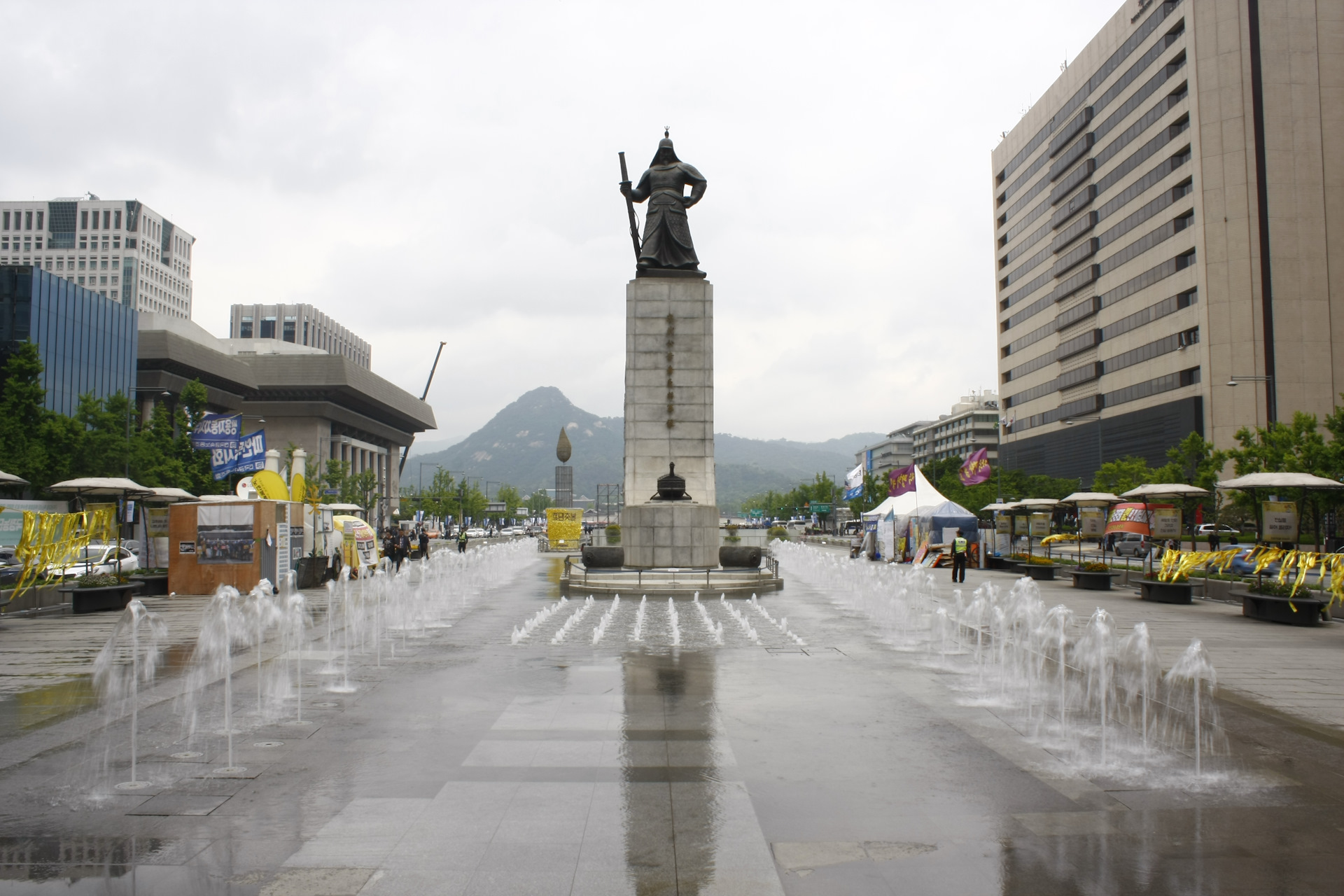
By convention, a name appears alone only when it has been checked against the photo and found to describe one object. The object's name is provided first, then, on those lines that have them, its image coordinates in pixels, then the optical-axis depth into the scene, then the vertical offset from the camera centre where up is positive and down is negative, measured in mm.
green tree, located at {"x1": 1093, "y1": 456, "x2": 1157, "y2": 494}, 52762 +1933
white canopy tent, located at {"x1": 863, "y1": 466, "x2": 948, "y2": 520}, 39734 +374
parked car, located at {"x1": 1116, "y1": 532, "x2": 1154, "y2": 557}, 50250 -2031
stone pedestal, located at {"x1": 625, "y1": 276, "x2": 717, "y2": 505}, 29109 +3840
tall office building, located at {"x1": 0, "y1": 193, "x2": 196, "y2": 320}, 144500 +41972
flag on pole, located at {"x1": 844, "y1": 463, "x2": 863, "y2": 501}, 43906 +1256
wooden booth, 23562 -925
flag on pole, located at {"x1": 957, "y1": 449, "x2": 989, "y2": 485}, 42844 +1804
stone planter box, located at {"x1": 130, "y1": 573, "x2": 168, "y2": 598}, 24156 -1966
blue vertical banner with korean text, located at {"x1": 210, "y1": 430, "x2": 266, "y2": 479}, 29500 +1646
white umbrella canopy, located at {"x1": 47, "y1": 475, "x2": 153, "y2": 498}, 22688 +560
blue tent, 38031 -476
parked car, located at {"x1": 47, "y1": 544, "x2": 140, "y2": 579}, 24602 -1594
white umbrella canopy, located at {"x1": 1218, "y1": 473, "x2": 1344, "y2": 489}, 20812 +598
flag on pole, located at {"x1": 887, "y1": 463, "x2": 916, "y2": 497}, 40781 +1194
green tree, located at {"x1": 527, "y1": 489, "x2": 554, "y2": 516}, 190625 +836
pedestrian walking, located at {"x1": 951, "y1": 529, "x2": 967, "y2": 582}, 29094 -1458
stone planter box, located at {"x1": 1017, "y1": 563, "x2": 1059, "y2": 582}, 32812 -2252
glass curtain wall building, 60250 +12340
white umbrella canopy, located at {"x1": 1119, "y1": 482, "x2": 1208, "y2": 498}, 25094 +484
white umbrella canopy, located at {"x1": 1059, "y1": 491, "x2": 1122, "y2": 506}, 30391 +306
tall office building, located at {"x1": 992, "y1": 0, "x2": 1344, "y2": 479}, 61812 +20517
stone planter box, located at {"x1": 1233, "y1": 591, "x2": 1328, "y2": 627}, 17891 -2001
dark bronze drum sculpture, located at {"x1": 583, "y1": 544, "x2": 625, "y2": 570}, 26359 -1395
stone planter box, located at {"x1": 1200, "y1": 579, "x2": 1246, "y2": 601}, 23475 -2050
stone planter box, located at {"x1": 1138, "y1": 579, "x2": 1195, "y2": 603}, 22703 -2058
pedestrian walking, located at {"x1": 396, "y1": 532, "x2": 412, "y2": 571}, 35509 -1556
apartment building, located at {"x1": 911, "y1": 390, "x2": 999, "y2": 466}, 146750 +12879
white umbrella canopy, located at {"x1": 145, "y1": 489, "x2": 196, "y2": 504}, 25781 +380
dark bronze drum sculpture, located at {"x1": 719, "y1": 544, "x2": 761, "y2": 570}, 27141 -1435
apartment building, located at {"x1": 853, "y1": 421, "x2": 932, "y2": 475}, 187000 +11882
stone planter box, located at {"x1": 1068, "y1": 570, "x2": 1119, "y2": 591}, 27266 -2121
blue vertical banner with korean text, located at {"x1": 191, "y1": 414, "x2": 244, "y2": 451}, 29141 +2443
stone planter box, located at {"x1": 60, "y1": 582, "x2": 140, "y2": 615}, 20562 -2024
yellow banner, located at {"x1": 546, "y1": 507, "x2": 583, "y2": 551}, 53688 -1101
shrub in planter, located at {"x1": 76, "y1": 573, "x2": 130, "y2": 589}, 21094 -1648
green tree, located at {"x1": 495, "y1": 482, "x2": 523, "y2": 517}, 164125 +1738
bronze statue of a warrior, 30016 +9723
